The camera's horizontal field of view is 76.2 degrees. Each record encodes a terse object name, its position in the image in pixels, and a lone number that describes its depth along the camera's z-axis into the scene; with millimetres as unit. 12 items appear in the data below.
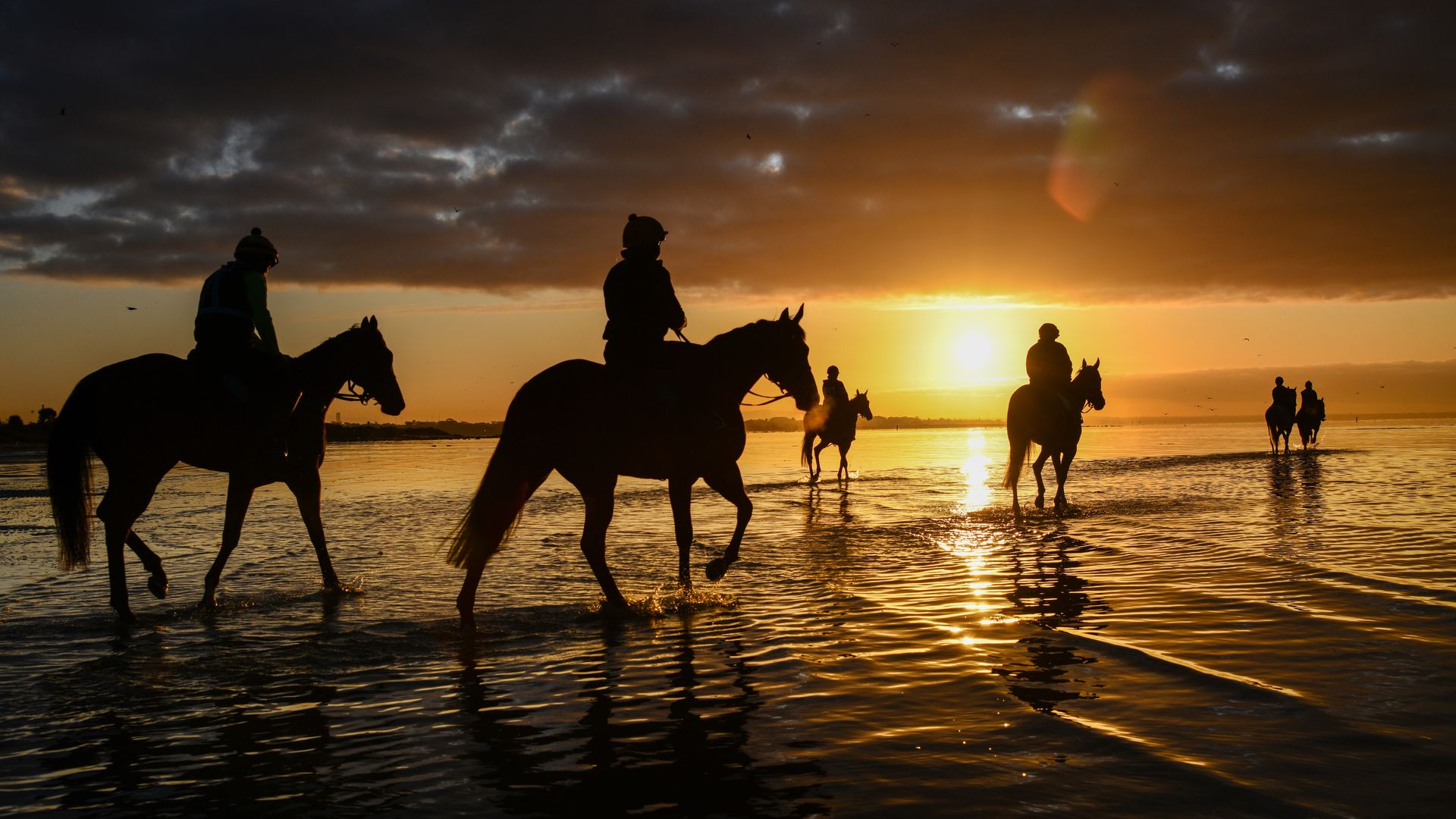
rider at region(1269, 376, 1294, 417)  34912
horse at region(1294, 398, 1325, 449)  36625
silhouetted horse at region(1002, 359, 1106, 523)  16125
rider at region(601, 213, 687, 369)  7664
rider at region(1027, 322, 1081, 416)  16188
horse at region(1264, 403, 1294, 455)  34781
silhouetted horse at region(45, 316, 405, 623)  8031
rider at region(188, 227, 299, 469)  8445
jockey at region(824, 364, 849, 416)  24922
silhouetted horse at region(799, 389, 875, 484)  24266
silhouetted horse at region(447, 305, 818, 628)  7152
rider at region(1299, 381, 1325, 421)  36866
